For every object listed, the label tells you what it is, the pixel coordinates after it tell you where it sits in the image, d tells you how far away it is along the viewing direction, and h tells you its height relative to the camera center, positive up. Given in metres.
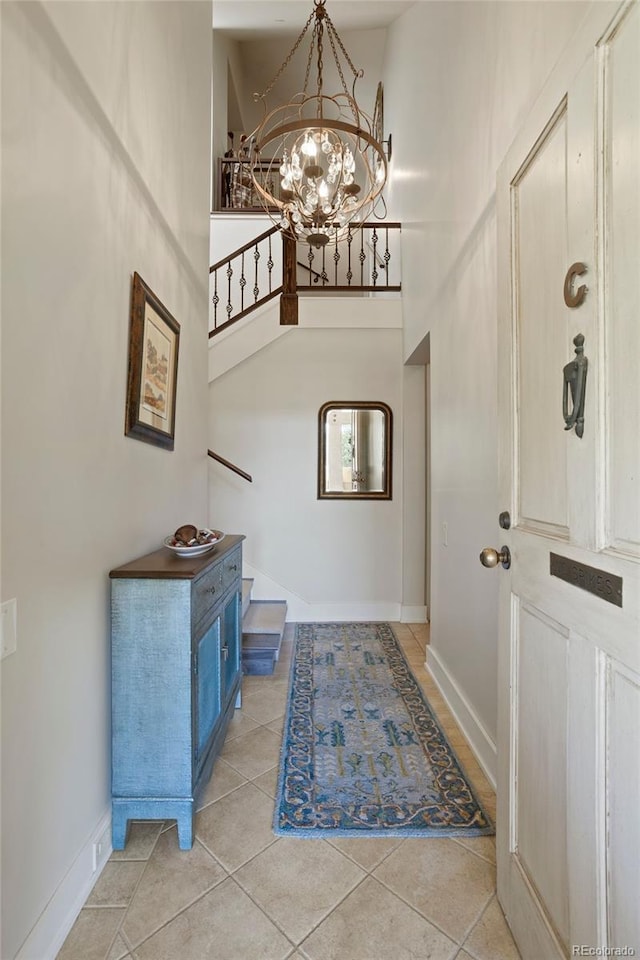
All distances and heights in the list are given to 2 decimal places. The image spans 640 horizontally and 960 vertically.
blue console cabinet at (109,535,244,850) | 1.68 -0.80
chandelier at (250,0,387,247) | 2.41 +1.62
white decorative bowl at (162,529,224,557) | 1.98 -0.30
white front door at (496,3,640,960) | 0.86 -0.08
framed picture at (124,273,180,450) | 1.89 +0.50
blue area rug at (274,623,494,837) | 1.84 -1.35
